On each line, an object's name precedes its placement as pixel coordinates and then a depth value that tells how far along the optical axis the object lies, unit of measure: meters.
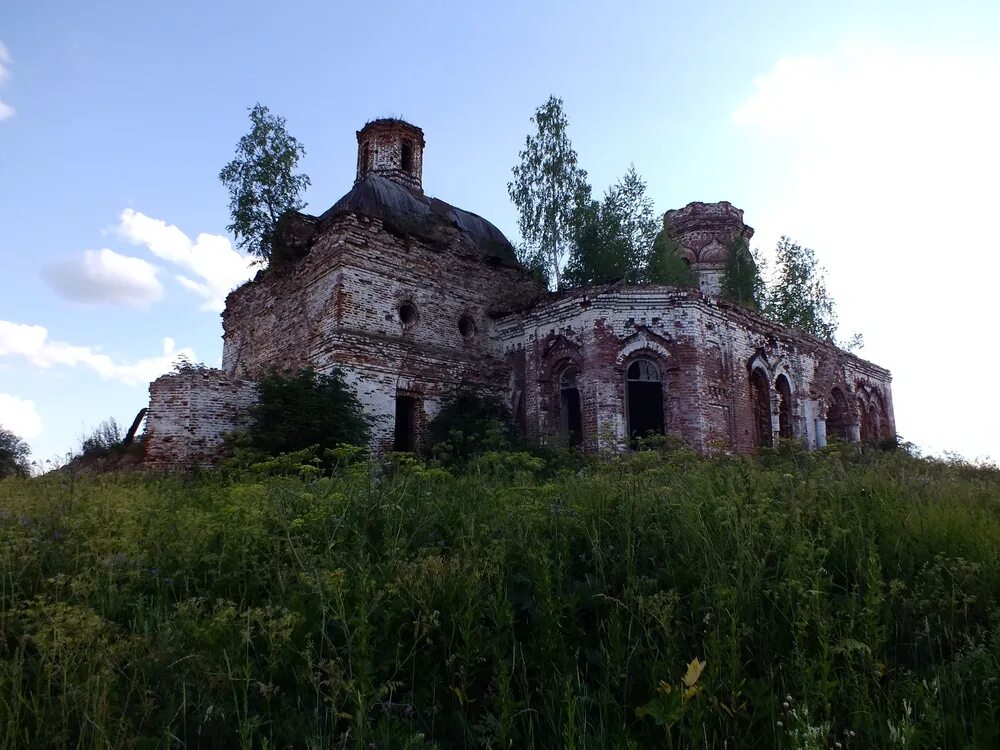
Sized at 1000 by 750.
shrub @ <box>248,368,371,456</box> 12.82
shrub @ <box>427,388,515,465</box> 13.99
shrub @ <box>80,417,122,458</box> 15.53
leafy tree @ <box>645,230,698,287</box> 20.44
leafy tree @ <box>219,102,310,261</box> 20.72
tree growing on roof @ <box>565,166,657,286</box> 20.05
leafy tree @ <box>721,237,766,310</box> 24.11
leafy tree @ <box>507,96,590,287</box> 21.44
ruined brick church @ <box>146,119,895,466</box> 14.76
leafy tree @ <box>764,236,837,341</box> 25.67
